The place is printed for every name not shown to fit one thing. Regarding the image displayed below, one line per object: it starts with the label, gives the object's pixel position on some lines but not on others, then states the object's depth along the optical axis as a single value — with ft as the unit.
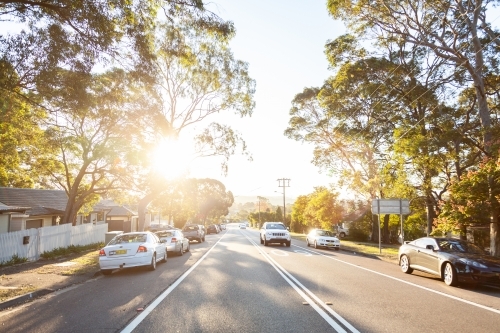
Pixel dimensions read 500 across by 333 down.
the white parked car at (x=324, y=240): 88.05
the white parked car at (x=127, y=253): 42.04
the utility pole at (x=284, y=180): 237.00
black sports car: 34.76
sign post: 74.84
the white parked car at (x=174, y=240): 62.59
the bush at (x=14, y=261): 47.94
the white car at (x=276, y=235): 90.63
